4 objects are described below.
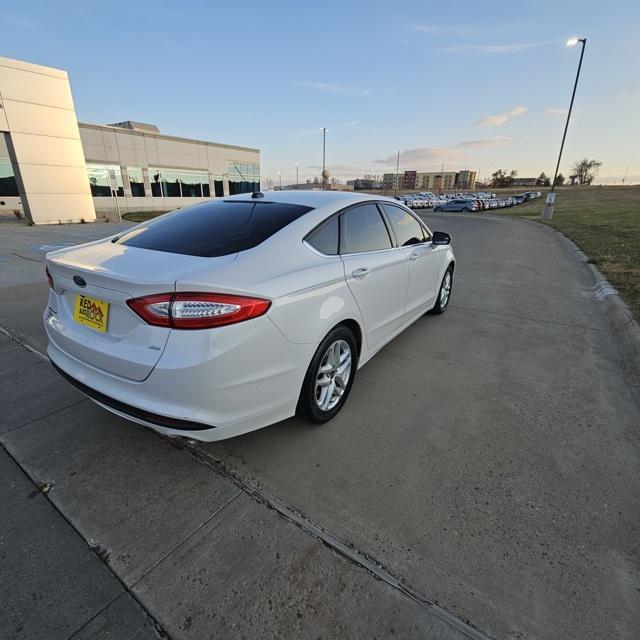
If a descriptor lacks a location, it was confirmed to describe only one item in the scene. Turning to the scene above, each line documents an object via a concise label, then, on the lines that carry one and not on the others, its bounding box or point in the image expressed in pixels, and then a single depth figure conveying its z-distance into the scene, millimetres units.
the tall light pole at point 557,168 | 20781
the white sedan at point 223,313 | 1912
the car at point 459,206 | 35656
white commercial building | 16438
